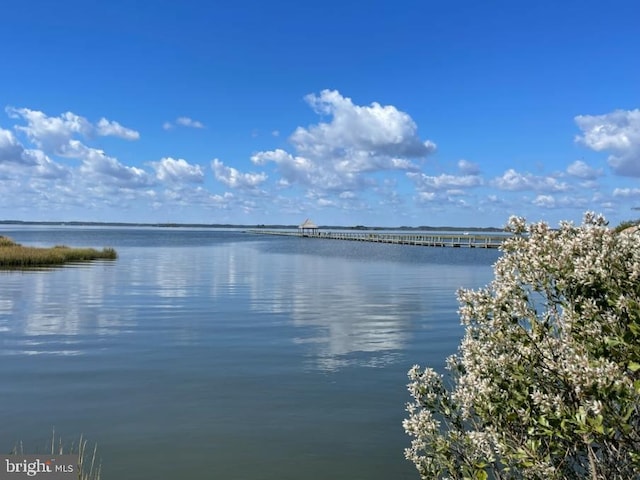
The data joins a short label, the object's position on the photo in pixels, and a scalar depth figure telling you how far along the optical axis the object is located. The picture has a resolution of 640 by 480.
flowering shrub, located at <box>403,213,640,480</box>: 5.63
